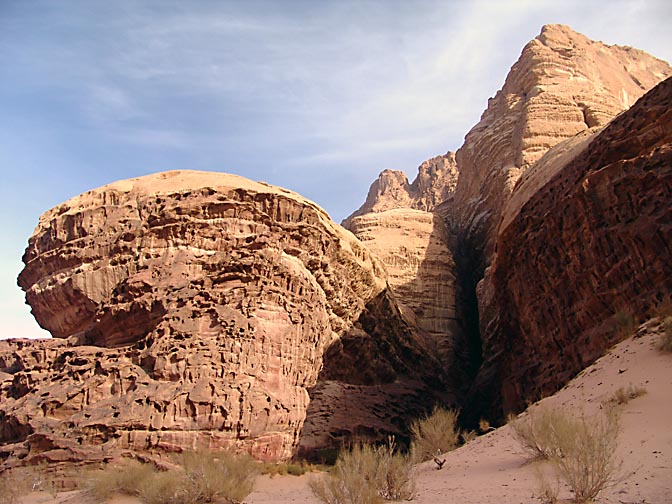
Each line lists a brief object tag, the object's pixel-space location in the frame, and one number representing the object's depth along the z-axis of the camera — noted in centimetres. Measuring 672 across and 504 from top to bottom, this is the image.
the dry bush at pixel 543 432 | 1005
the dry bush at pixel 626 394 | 1218
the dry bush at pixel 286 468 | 1808
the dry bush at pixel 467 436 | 1765
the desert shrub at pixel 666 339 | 1366
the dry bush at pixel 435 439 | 1770
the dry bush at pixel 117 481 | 1451
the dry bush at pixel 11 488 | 1506
